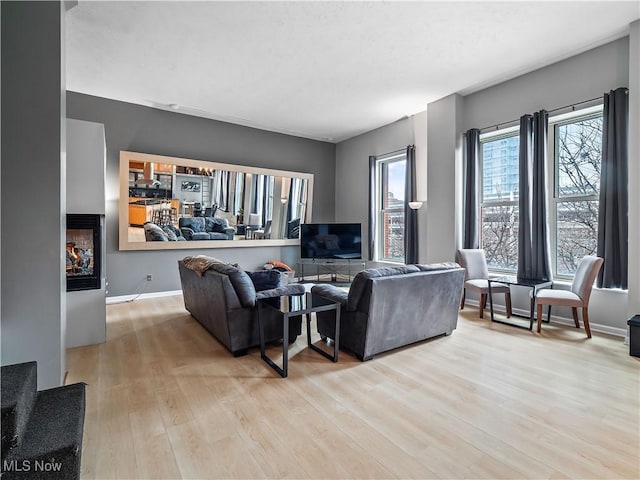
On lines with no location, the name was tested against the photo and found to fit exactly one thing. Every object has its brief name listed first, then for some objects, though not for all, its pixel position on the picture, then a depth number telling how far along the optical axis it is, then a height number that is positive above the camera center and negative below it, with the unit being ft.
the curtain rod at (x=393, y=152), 19.92 +5.31
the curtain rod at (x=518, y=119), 12.30 +5.10
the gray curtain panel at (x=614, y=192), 11.21 +1.57
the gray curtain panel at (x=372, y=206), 21.62 +2.10
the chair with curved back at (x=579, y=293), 11.26 -1.99
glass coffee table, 8.54 -1.93
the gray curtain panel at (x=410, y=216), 18.81 +1.25
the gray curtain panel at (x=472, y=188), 15.78 +2.41
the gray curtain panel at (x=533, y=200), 13.34 +1.55
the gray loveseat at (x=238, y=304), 9.76 -2.01
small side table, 12.34 -1.74
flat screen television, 21.24 -0.19
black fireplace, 10.38 -0.40
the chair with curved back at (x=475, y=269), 14.20 -1.43
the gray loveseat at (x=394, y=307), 9.41 -2.10
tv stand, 21.06 -1.94
